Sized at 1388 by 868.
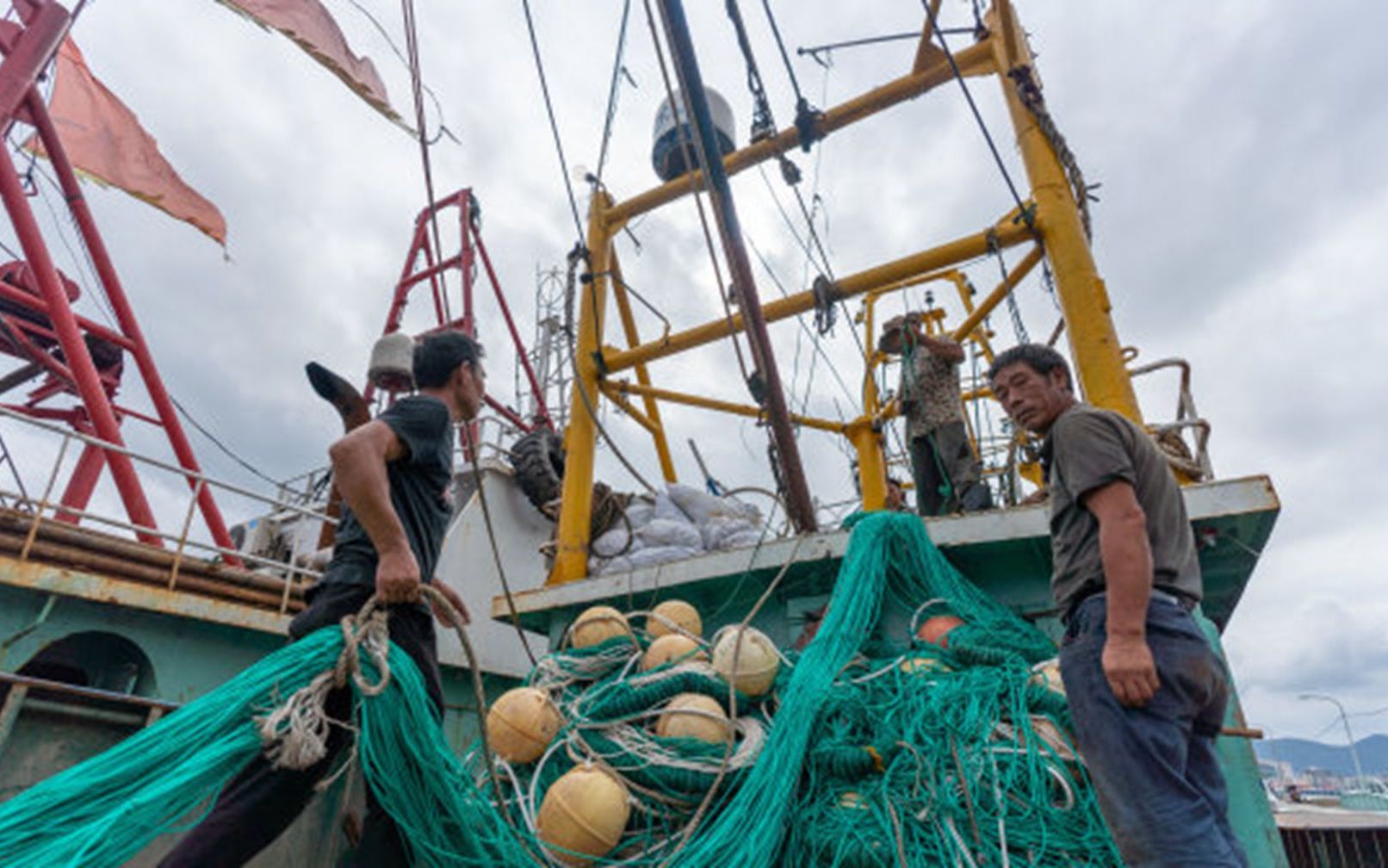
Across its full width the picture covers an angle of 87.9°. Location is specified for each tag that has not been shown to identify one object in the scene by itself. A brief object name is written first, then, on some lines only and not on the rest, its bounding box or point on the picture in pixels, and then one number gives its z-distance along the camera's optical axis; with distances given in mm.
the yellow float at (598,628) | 3930
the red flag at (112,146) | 11664
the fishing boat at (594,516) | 3520
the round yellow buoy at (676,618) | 3957
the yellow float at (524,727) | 3189
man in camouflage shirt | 5266
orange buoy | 3527
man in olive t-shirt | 1681
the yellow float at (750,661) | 3285
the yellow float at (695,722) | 2992
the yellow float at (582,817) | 2623
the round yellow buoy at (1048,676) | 2869
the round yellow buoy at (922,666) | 3197
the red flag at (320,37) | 9820
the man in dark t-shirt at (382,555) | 1666
